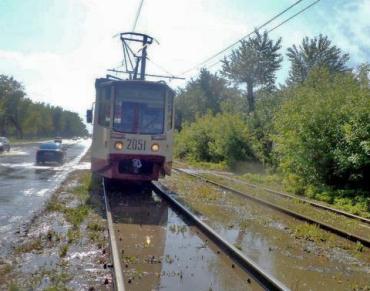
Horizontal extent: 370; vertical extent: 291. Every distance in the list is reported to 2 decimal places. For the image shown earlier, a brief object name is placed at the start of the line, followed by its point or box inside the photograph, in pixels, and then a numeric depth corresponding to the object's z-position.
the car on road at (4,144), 47.97
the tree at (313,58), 67.62
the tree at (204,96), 91.94
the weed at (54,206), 12.77
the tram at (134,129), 15.17
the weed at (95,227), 10.29
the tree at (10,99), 83.88
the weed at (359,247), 9.92
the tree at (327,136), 18.18
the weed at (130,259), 7.76
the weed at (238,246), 9.05
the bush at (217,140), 37.06
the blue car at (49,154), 33.72
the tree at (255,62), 68.12
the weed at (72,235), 9.13
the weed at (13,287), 6.13
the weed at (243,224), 11.67
